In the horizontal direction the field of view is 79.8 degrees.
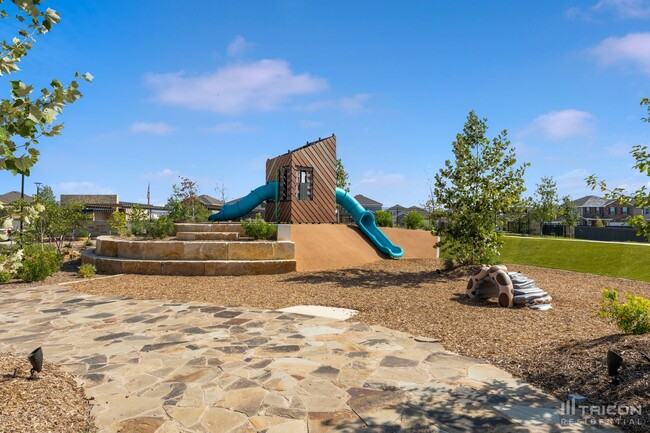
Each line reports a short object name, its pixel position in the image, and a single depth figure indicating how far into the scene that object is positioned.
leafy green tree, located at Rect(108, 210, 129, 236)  17.43
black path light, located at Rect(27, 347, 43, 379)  4.01
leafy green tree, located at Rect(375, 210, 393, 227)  24.05
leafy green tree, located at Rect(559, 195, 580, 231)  44.62
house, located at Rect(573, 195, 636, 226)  73.62
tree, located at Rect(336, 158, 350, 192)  31.70
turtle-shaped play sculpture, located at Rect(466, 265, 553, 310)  7.86
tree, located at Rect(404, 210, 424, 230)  24.61
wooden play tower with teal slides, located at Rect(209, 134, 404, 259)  18.27
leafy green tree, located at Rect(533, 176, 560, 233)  45.38
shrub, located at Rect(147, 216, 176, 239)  15.36
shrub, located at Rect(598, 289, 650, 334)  4.95
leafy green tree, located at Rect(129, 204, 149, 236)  16.84
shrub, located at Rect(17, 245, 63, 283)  10.88
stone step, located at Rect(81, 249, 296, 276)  12.08
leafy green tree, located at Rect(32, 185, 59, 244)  16.26
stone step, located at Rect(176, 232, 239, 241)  14.22
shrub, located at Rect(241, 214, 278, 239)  14.06
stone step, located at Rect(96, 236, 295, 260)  12.45
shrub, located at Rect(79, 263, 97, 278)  11.79
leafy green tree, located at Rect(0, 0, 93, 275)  2.50
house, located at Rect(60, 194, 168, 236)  34.56
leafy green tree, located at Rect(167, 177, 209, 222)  19.28
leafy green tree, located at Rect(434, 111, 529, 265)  12.40
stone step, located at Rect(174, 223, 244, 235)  15.44
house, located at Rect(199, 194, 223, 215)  55.83
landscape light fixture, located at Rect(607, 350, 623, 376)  3.88
